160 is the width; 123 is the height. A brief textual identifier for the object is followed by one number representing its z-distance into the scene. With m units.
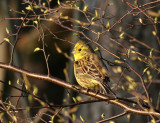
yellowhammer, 7.37
